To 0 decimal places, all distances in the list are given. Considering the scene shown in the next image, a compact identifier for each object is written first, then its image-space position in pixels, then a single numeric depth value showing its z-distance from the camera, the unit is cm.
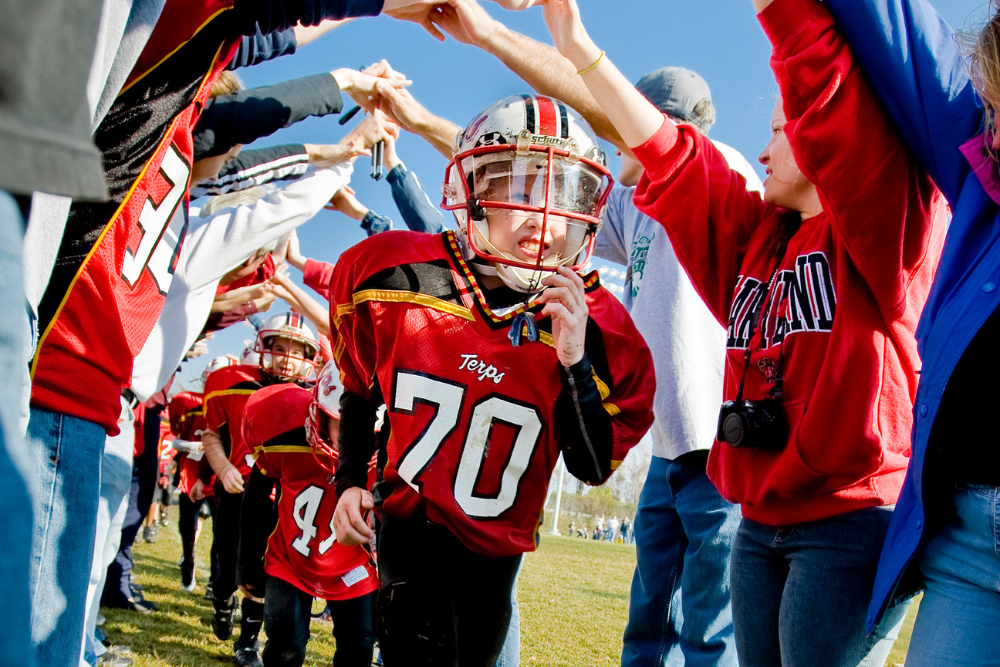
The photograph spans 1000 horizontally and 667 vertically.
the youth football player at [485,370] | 218
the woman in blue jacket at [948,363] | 141
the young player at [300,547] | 414
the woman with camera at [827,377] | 173
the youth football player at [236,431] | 571
